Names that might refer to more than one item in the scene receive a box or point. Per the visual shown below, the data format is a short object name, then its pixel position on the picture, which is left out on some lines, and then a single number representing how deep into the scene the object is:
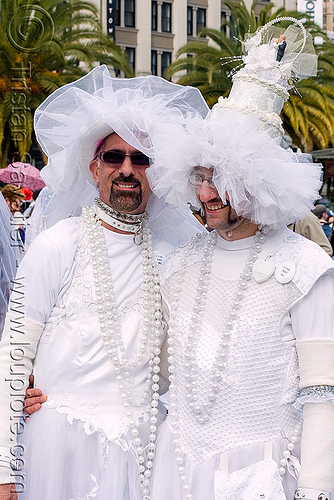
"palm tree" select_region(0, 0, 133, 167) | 14.53
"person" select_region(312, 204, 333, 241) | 9.08
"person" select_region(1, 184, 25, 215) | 6.53
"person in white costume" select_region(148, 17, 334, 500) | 2.12
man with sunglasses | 2.43
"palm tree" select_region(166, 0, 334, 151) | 16.39
